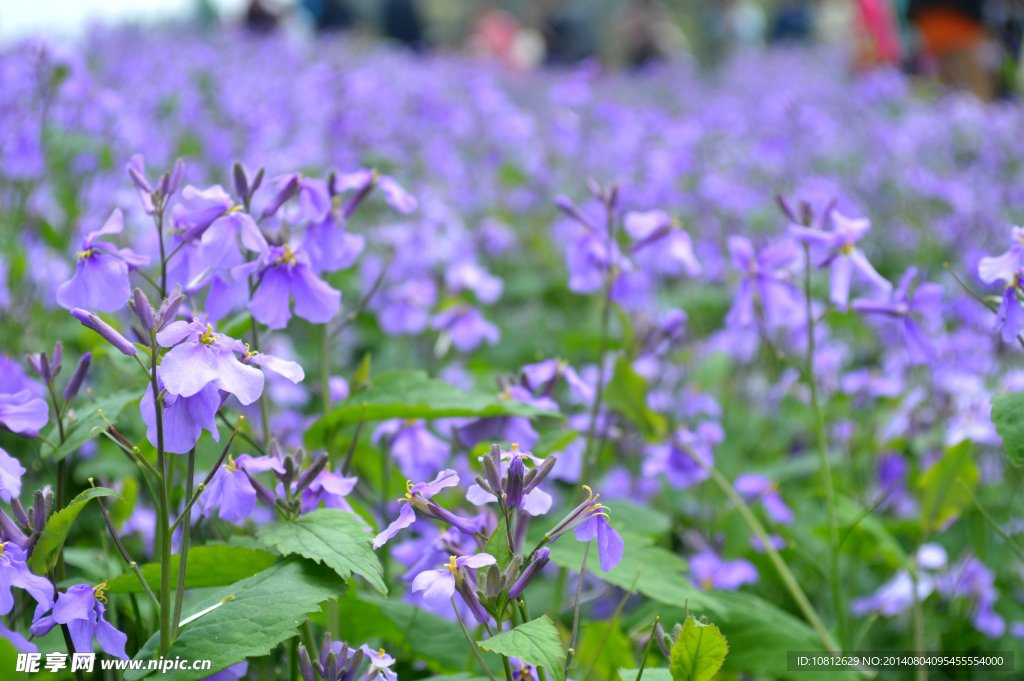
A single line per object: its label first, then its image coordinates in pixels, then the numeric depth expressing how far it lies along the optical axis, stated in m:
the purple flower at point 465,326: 2.57
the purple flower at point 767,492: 2.34
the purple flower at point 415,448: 1.91
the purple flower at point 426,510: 1.24
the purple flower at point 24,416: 1.35
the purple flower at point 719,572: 2.14
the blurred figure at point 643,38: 13.18
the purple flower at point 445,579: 1.18
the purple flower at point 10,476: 1.22
